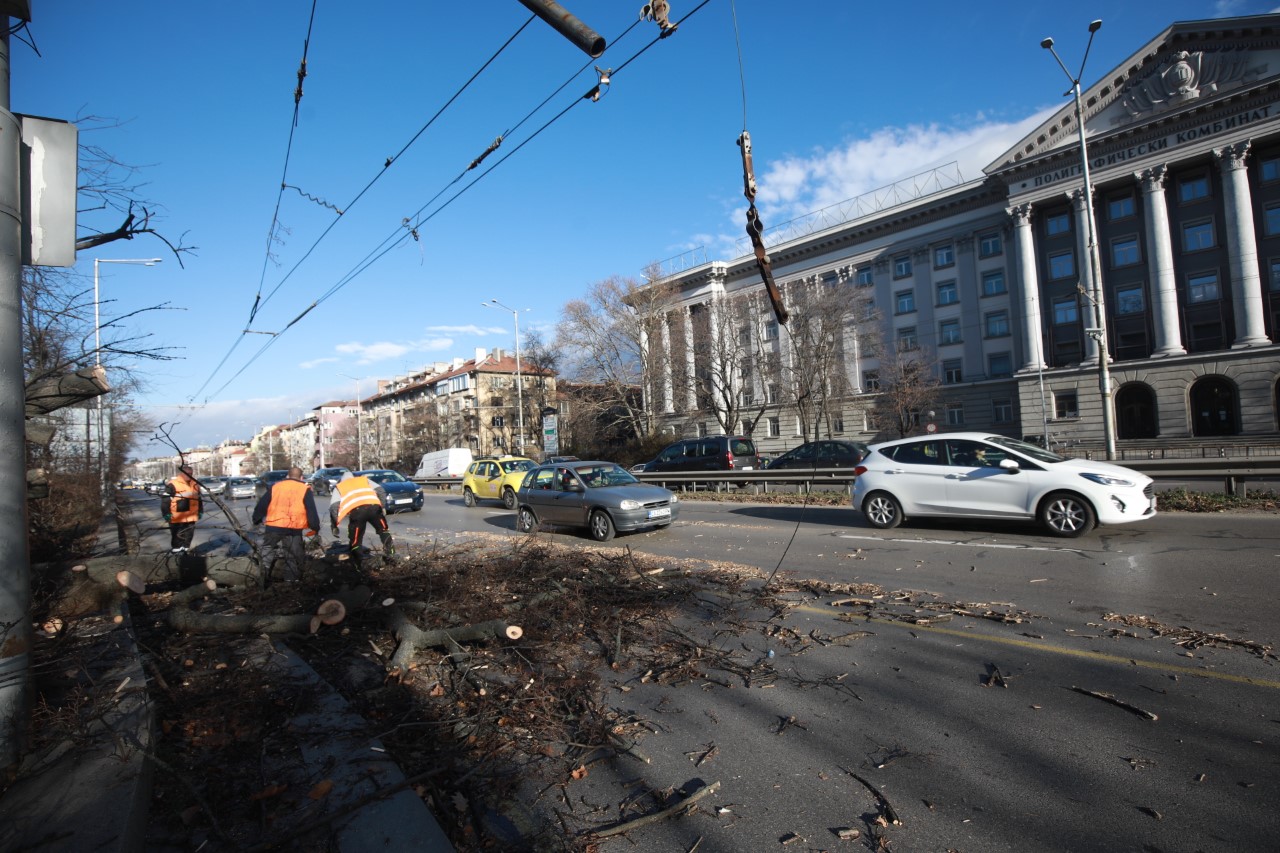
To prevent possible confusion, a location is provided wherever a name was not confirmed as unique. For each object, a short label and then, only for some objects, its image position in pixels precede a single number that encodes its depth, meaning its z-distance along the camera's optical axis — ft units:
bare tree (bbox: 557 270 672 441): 144.25
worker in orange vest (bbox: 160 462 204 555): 36.38
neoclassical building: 117.39
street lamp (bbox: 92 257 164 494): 59.53
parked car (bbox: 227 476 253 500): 140.59
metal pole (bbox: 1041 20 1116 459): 58.80
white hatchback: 31.32
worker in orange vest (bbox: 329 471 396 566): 30.25
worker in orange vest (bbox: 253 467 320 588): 27.09
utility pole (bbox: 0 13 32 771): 10.78
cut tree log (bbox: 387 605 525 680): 17.42
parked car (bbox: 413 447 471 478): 134.10
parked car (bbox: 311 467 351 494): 116.88
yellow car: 69.15
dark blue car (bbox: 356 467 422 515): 70.74
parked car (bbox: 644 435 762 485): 82.53
